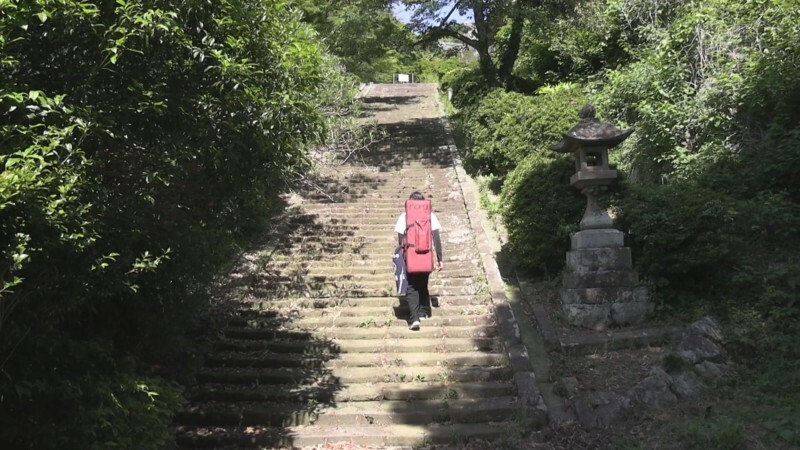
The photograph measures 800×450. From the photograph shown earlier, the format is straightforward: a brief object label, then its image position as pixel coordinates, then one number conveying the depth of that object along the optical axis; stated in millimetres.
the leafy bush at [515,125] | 9945
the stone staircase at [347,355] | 5082
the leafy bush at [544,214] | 7336
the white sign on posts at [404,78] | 38319
